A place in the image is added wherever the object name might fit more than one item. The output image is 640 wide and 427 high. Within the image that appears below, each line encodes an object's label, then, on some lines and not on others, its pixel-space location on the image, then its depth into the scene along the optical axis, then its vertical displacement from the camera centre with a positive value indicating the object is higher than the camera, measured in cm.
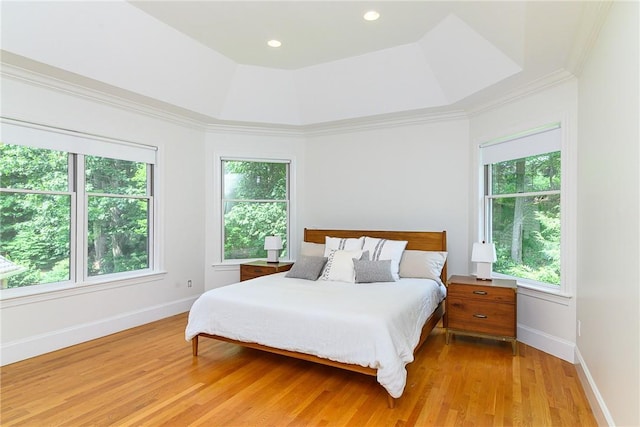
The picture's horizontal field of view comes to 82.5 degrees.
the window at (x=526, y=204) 359 +12
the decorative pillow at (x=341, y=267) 395 -58
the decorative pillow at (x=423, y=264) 405 -57
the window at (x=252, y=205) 539 +13
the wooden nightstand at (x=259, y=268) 471 -72
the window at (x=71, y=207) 331 +6
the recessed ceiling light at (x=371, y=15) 329 +182
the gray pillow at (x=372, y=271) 382 -60
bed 256 -84
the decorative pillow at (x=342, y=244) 441 -37
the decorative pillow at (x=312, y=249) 468 -46
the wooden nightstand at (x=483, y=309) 344 -91
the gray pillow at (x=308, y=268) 408 -62
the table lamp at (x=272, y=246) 507 -45
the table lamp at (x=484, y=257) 373 -44
